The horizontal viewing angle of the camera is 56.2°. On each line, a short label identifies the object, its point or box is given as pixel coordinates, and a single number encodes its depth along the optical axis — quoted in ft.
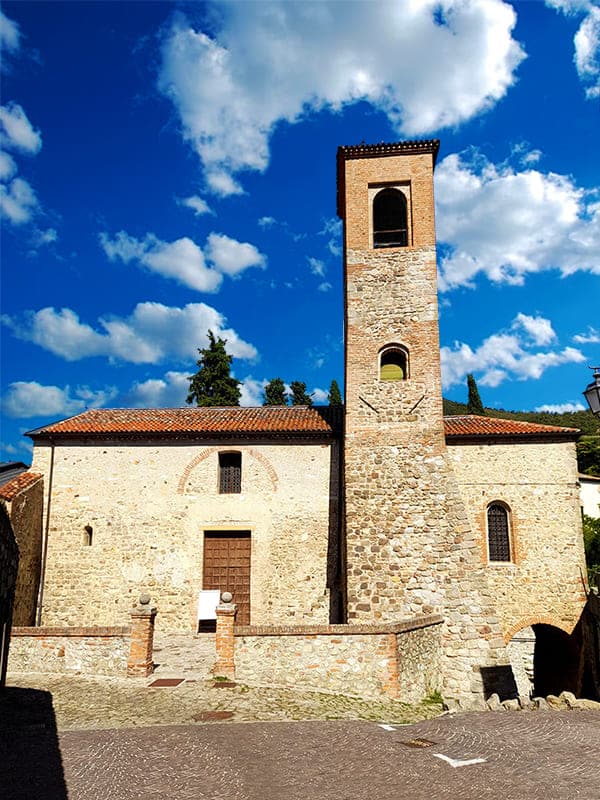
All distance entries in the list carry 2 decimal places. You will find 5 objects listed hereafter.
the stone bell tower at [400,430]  45.65
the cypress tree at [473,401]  117.19
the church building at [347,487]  51.52
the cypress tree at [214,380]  109.91
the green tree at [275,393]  133.30
